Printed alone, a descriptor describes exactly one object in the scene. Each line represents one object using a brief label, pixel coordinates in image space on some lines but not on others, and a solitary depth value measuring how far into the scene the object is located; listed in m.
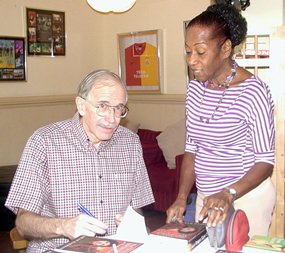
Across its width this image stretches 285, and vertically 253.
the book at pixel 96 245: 1.28
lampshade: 4.64
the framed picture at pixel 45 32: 5.86
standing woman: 1.79
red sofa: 4.82
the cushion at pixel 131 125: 6.23
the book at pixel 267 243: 1.32
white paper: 1.46
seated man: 1.71
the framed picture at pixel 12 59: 5.61
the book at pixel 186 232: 1.36
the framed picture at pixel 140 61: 5.96
